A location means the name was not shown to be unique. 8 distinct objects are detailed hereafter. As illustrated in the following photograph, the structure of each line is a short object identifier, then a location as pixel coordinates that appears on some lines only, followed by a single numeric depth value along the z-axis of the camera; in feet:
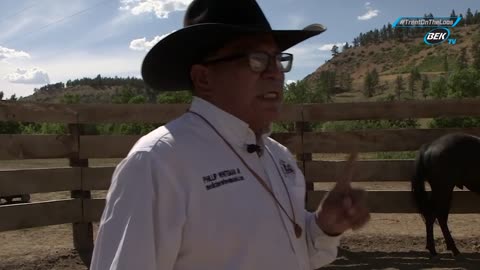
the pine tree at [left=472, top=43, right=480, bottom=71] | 244.59
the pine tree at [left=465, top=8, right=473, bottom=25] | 470.02
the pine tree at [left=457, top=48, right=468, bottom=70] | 293.23
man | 3.62
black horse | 18.40
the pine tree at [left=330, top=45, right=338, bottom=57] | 496.64
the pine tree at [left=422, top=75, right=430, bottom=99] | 231.01
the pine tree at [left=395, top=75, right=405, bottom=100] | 262.06
